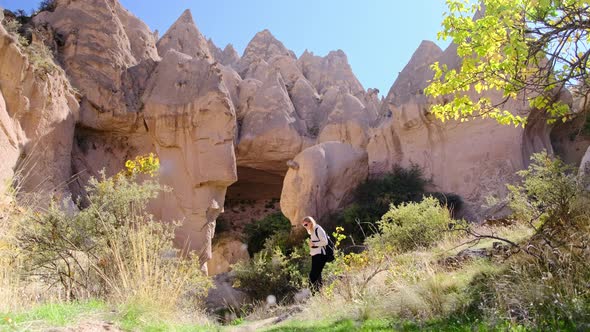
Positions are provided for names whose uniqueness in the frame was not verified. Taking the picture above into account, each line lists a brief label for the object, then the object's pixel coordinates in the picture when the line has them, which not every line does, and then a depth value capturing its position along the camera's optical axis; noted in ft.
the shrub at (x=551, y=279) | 9.40
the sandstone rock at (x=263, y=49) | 98.98
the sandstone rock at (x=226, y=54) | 98.98
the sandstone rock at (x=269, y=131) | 62.80
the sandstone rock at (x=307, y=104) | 72.54
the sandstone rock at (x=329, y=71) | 92.43
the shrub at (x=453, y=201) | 46.66
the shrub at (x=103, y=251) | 12.36
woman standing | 22.04
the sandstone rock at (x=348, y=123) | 66.28
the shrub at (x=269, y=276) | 35.14
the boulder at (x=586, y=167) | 19.24
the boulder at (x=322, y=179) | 50.03
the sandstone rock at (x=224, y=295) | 36.86
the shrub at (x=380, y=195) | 48.37
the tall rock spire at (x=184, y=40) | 68.28
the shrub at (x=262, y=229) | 58.61
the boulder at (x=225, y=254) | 61.00
